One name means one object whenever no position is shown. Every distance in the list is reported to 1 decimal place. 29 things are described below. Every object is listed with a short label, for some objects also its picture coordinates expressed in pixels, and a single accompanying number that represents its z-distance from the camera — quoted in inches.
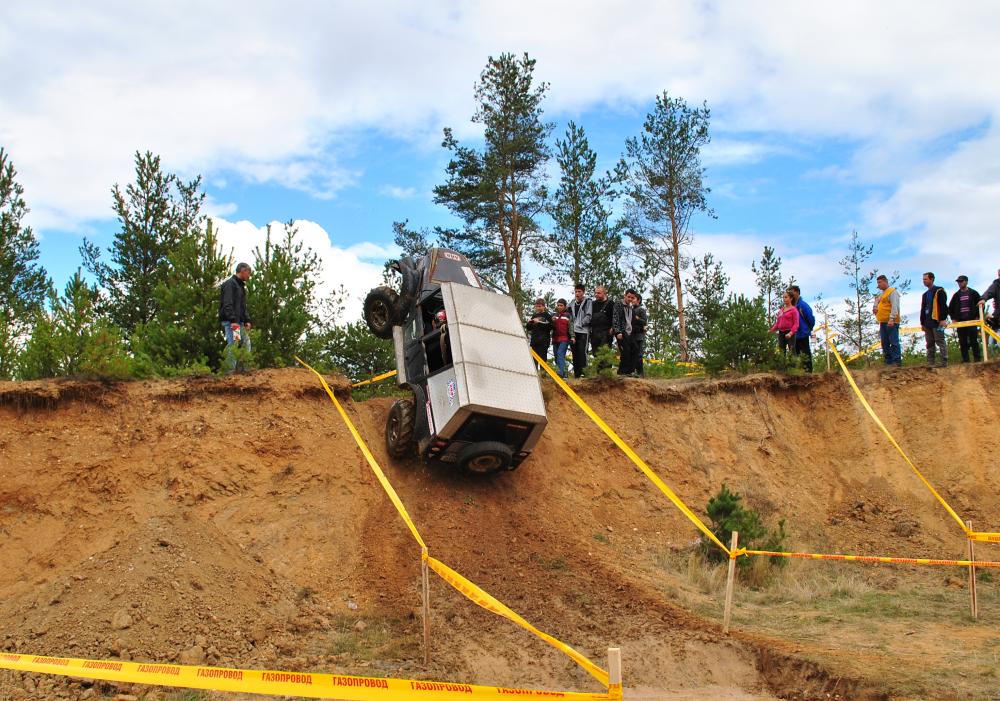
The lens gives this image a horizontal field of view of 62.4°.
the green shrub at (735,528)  433.7
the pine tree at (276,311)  533.6
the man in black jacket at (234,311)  489.1
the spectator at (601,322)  609.3
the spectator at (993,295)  596.7
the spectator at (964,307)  596.1
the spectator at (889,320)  598.8
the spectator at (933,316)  593.9
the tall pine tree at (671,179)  1037.8
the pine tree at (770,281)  1200.8
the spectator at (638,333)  603.8
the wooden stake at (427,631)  306.0
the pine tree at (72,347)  462.3
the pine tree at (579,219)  1006.4
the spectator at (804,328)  625.3
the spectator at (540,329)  593.3
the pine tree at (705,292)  1269.7
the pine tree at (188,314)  511.8
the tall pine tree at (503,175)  978.7
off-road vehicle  417.7
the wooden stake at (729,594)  327.3
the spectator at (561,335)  601.0
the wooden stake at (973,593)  355.6
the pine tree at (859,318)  1222.3
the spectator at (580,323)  608.4
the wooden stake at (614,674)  199.2
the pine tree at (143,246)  797.2
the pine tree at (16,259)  925.2
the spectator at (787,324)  620.1
